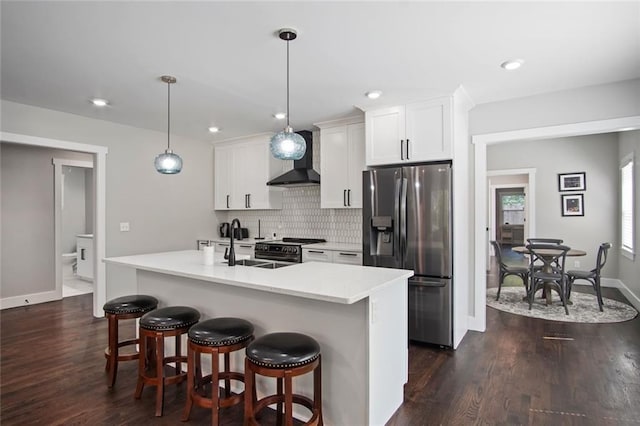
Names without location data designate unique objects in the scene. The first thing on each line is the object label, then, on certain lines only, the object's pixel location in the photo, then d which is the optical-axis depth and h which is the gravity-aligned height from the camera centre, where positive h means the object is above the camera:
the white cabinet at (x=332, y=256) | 4.24 -0.52
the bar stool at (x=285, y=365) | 1.81 -0.79
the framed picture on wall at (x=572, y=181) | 6.31 +0.60
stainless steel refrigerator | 3.45 -0.23
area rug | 4.37 -1.28
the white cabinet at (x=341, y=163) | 4.46 +0.67
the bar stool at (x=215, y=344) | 2.07 -0.78
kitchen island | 2.03 -0.67
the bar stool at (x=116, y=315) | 2.73 -0.78
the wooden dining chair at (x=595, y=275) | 4.72 -0.84
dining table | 4.77 -0.54
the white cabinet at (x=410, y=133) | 3.54 +0.87
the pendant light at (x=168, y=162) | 3.21 +0.49
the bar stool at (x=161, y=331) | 2.35 -0.79
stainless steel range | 4.65 -0.48
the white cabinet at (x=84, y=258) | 6.67 -0.84
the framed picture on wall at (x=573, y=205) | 6.36 +0.17
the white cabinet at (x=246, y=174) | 5.45 +0.64
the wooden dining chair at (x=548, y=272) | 4.62 -0.80
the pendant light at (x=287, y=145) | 2.55 +0.50
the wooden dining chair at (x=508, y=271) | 5.16 -0.83
